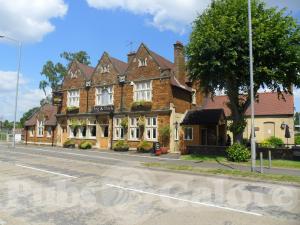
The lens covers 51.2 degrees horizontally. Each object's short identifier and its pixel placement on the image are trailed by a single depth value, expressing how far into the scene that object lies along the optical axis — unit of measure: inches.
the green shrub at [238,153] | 853.2
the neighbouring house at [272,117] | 1393.9
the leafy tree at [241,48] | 841.5
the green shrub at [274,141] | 1355.8
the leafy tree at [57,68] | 2523.6
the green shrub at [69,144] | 1441.9
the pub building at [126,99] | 1183.4
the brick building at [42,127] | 1620.7
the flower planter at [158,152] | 1075.0
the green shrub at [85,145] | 1346.0
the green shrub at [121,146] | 1221.1
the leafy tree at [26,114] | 3780.5
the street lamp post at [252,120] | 634.2
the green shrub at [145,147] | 1157.7
